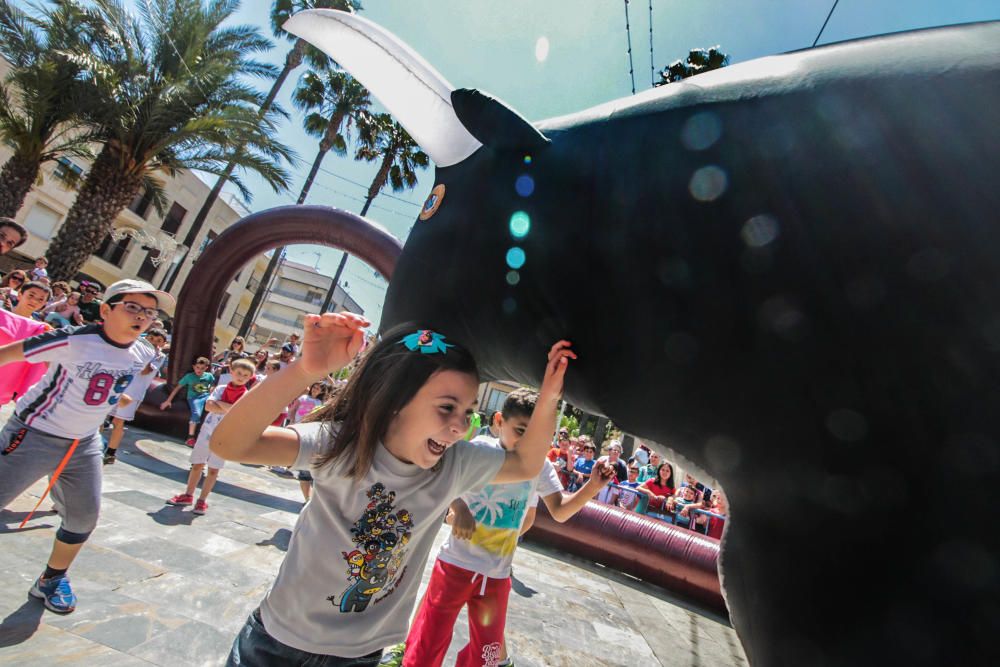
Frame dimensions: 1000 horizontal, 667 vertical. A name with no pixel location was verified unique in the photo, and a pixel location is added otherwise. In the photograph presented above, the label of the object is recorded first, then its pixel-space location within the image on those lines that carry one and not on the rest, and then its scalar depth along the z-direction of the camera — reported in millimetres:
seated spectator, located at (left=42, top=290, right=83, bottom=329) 7148
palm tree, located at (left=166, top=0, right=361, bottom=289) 14688
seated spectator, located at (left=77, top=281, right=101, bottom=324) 9094
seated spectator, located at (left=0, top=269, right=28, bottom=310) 5652
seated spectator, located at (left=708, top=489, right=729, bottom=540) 7495
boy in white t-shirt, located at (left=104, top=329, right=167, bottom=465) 5387
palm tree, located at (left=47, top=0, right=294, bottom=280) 10000
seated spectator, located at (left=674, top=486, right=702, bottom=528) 7625
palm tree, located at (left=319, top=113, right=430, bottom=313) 17188
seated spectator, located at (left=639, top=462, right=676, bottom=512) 7973
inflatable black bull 723
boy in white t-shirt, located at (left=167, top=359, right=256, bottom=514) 4602
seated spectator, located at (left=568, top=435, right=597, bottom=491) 8867
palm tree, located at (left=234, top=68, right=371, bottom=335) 16453
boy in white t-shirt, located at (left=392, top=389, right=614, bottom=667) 2137
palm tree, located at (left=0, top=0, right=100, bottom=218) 9578
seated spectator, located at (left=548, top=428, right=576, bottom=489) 8790
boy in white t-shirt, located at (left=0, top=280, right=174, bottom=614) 2514
